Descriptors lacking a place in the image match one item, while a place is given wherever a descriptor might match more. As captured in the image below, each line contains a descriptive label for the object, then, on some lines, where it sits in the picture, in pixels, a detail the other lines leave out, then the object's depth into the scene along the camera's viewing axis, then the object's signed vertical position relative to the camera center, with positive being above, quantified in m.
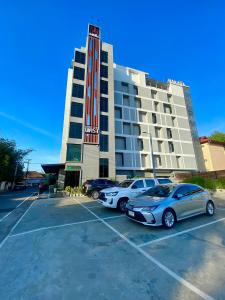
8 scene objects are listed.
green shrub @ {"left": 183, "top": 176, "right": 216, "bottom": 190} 16.36 +0.72
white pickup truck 8.93 -0.11
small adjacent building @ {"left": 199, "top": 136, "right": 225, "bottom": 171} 38.50 +8.14
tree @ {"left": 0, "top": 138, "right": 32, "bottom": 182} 26.45 +6.56
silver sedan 5.86 -0.59
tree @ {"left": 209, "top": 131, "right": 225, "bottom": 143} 49.59 +16.08
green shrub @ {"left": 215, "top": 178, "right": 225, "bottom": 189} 15.73 +0.54
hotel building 26.28 +12.71
